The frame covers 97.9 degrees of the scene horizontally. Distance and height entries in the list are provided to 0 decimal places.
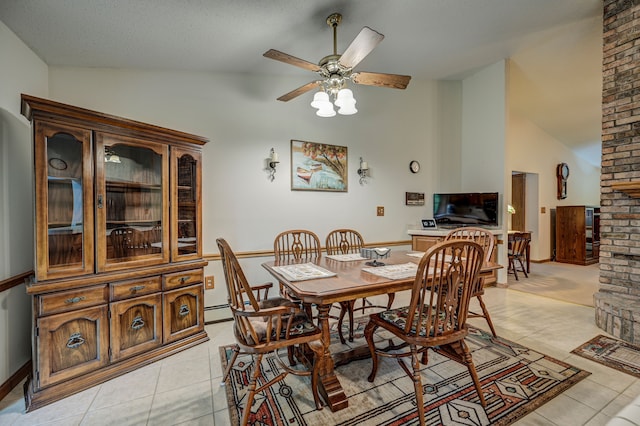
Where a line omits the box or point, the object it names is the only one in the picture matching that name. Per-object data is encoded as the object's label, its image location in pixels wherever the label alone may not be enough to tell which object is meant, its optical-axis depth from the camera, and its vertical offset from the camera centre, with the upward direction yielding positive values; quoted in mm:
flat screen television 4051 +14
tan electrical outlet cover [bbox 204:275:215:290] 2977 -764
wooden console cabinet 5773 -534
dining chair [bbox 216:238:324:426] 1485 -715
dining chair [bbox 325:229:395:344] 2387 -438
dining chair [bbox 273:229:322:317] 2490 -427
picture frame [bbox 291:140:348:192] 3443 +562
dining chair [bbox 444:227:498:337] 2242 -277
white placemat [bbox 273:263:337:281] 1801 -429
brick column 2477 +329
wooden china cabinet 1737 -271
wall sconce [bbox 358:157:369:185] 3846 +543
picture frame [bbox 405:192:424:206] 4305 +186
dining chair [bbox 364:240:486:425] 1463 -610
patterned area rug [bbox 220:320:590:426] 1561 -1157
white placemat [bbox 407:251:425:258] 2609 -421
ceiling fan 1875 +1042
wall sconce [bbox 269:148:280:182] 3213 +555
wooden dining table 1518 -453
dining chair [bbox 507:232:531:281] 4500 -585
